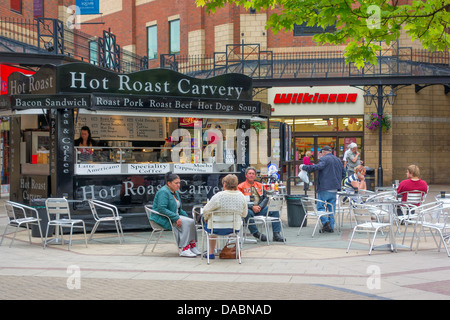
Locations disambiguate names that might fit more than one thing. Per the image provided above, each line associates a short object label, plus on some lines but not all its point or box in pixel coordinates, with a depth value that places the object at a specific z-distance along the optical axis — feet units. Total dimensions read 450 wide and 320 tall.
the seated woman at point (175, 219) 31.68
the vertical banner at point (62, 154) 41.09
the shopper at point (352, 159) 54.94
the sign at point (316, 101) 93.20
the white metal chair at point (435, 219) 32.12
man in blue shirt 41.78
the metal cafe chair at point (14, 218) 35.29
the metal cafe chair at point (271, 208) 35.46
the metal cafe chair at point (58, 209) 34.32
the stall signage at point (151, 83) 41.29
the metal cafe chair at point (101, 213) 36.40
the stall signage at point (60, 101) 39.73
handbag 30.83
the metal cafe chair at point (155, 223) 31.94
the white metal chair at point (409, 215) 33.62
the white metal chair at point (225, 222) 30.01
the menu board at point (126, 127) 50.03
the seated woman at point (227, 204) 29.91
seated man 36.50
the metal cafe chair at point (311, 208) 38.86
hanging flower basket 89.83
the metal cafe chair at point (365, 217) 32.32
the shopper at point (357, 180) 47.24
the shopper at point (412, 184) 40.47
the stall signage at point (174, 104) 40.50
